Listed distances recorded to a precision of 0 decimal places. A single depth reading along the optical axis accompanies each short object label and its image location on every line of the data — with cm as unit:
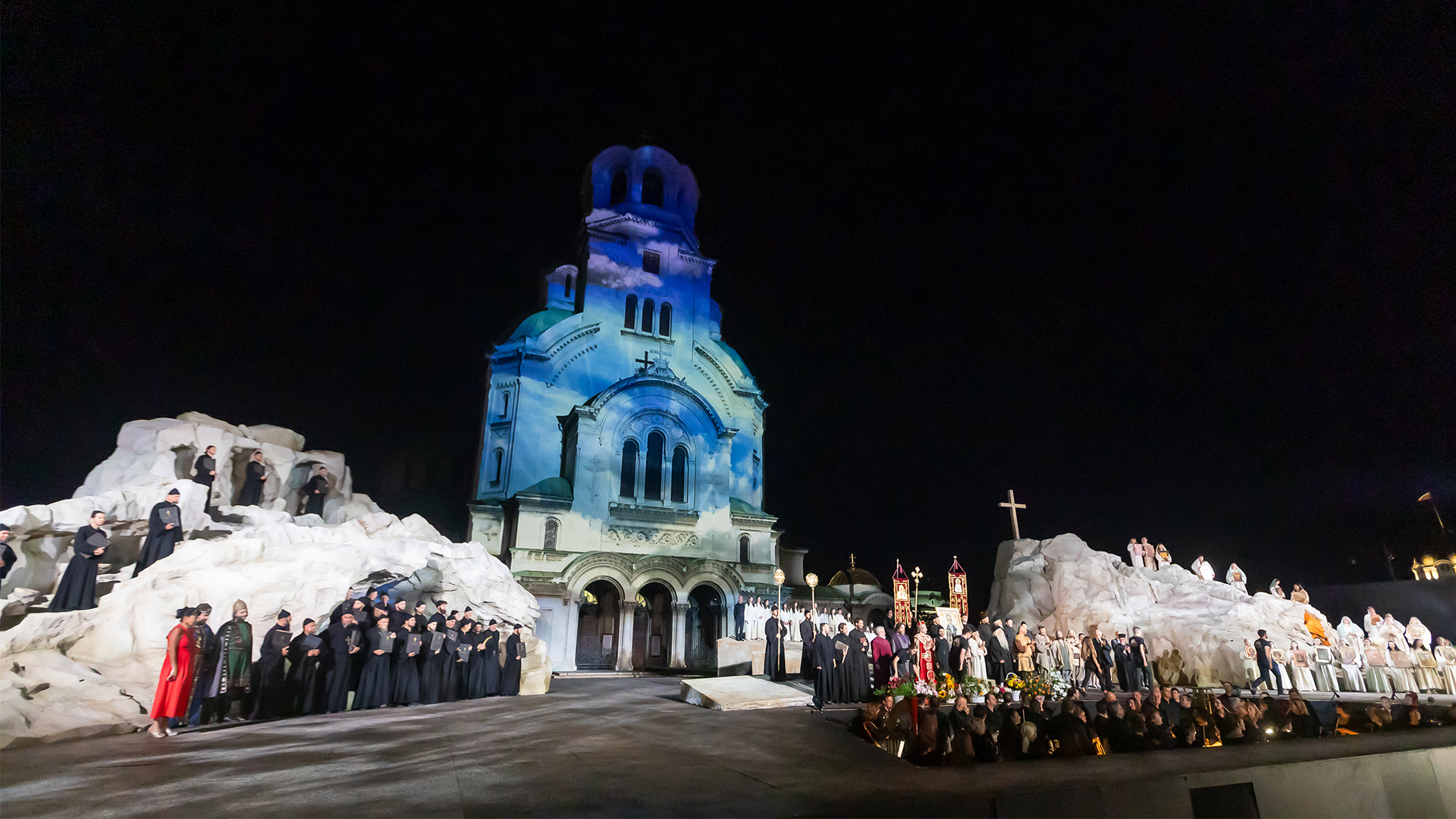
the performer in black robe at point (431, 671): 1152
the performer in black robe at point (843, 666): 1191
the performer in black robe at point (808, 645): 1430
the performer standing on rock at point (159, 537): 1057
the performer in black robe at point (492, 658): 1279
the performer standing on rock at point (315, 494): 1577
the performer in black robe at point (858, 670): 1205
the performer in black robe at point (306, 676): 986
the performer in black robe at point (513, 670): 1337
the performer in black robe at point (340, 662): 1020
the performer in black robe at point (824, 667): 1141
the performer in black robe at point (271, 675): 931
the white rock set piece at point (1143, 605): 1656
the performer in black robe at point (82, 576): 950
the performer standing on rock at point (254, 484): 1411
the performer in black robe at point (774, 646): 1582
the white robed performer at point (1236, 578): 1978
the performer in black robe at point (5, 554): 902
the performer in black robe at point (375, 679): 1058
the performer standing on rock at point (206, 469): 1304
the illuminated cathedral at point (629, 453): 2252
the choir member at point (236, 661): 880
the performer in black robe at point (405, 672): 1116
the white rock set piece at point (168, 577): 794
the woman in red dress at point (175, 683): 782
